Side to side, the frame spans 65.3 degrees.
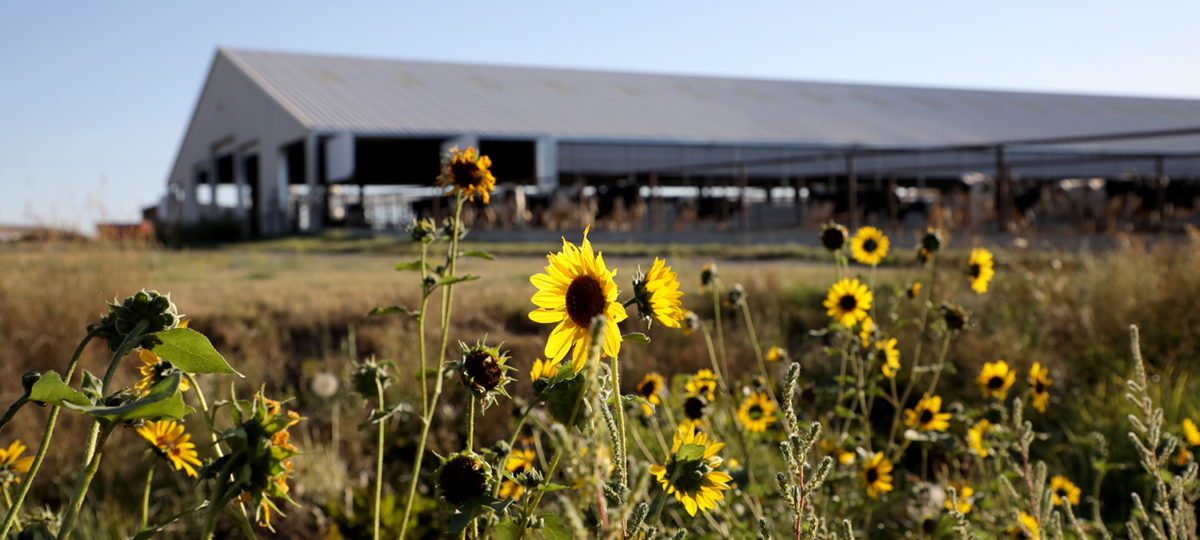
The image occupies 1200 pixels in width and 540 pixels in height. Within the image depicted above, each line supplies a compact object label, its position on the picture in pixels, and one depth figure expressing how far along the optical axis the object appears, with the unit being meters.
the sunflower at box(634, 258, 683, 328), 0.98
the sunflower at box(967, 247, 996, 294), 2.51
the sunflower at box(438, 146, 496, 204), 1.31
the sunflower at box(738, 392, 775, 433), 2.31
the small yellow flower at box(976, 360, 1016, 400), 2.62
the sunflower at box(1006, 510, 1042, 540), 2.07
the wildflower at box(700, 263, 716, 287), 2.22
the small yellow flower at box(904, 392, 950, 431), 2.53
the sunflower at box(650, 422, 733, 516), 1.02
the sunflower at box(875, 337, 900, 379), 2.29
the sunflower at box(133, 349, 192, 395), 0.97
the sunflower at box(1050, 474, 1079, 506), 2.41
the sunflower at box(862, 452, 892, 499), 2.31
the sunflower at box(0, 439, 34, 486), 1.18
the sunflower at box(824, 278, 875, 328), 2.14
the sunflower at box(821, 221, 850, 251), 2.21
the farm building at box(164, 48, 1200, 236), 19.08
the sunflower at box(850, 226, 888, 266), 2.50
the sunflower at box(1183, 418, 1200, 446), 2.36
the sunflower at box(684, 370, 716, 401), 2.14
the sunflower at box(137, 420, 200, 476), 1.04
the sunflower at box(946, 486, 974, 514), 2.16
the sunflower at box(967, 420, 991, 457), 2.43
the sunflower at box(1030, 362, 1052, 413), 2.60
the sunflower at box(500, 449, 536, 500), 1.62
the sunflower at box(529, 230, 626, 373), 0.91
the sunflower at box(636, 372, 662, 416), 2.02
